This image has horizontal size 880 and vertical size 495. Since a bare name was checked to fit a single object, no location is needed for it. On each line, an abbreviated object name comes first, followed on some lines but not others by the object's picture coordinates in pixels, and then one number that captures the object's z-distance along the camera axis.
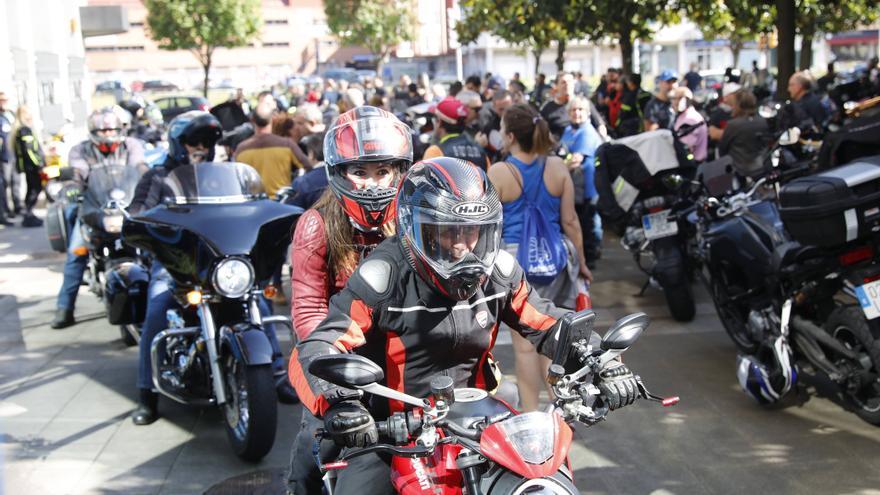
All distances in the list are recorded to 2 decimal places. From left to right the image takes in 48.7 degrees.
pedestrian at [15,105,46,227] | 14.35
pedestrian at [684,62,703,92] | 21.80
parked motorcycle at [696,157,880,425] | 5.04
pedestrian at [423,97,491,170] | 7.69
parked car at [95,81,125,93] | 53.69
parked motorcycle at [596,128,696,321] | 7.87
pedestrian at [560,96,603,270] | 9.38
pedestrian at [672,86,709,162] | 10.57
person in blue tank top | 5.44
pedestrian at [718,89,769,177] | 9.25
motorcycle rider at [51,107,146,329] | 8.09
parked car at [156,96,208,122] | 25.97
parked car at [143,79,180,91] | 64.00
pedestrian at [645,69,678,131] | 12.35
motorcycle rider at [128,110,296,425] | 5.85
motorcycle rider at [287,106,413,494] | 3.74
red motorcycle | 2.38
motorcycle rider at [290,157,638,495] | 2.76
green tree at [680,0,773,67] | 15.11
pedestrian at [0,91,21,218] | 14.25
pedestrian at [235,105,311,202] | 8.85
